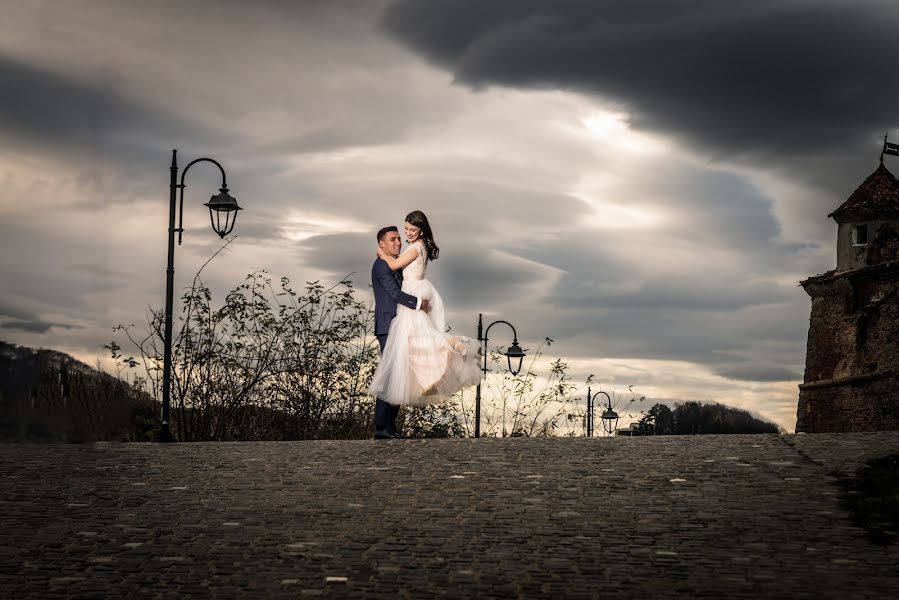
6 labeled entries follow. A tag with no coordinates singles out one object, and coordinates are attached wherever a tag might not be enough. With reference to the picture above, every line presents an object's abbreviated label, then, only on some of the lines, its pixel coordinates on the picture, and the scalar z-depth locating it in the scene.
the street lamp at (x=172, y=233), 16.33
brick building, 33.34
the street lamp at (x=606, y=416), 25.34
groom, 13.64
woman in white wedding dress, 13.64
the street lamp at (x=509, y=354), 21.42
